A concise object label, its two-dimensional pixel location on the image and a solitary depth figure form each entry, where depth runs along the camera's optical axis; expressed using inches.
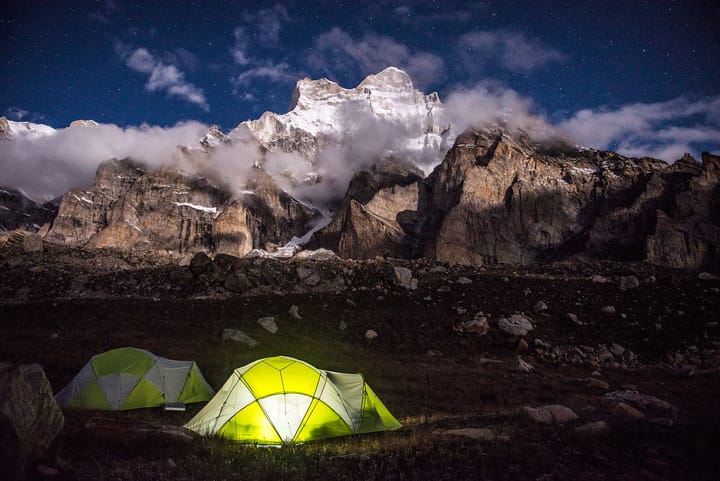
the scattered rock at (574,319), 1144.8
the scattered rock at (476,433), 408.5
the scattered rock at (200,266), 1501.0
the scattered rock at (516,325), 1107.9
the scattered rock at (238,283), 1430.9
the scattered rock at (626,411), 466.9
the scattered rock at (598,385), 759.1
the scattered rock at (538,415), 462.6
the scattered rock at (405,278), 1432.1
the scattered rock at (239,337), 1079.8
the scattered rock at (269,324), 1171.0
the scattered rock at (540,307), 1215.6
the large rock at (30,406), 312.7
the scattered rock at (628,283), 1315.2
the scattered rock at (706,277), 1390.3
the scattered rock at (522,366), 911.2
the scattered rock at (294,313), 1242.0
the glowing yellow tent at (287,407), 487.8
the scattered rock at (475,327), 1131.9
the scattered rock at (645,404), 495.2
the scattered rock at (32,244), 1921.8
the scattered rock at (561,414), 469.4
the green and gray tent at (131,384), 651.5
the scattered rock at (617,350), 1018.1
